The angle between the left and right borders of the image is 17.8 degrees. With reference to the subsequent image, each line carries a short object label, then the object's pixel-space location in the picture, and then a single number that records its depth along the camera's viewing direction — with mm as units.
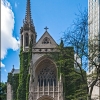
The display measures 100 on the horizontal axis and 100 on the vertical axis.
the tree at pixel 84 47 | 23594
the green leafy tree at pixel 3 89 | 69838
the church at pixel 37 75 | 51550
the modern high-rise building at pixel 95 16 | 42728
